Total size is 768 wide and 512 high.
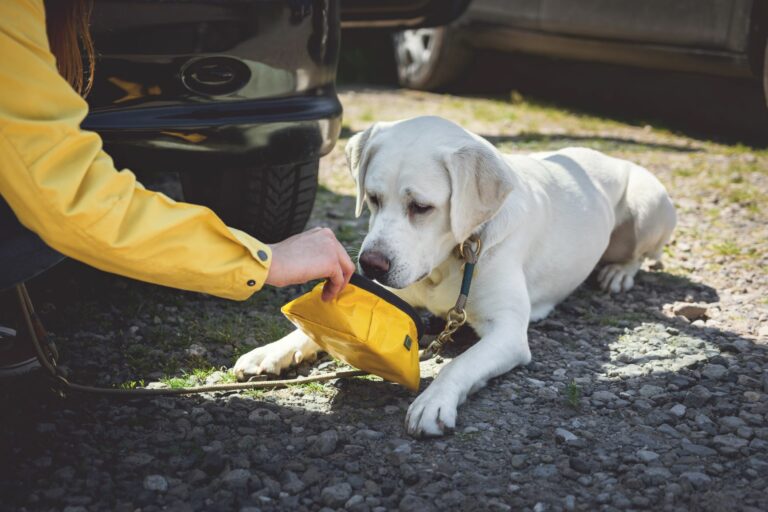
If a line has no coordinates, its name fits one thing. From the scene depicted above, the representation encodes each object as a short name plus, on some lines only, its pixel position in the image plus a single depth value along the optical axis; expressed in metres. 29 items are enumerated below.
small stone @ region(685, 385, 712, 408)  2.77
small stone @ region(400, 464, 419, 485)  2.32
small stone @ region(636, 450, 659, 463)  2.43
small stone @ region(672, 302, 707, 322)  3.63
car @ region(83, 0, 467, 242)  2.81
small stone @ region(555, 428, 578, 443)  2.54
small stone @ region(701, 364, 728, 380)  2.97
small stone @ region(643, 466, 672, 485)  2.31
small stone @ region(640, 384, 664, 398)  2.86
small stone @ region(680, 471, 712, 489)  2.30
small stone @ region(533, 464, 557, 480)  2.35
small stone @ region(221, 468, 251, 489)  2.27
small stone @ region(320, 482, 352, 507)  2.21
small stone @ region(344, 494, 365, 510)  2.19
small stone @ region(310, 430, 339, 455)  2.45
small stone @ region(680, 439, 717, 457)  2.47
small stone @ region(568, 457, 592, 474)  2.38
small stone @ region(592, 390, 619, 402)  2.83
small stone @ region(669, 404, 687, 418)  2.71
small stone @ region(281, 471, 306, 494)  2.26
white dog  2.94
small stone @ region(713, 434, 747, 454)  2.48
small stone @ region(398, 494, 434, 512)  2.17
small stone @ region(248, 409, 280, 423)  2.64
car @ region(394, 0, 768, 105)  5.91
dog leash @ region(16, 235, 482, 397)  2.63
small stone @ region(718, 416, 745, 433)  2.61
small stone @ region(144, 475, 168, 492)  2.24
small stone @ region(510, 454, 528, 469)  2.40
